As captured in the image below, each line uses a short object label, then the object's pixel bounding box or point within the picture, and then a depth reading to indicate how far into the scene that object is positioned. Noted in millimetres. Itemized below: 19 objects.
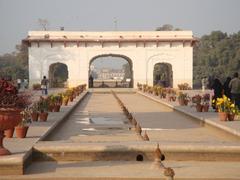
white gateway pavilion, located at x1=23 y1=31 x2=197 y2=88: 44125
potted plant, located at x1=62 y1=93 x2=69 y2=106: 22894
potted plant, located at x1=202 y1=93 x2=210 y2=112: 18250
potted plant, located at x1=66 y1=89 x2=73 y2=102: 25444
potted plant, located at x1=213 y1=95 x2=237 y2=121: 14273
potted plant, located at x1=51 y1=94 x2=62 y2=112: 18369
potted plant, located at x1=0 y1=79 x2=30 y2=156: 7671
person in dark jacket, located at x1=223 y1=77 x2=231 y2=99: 18016
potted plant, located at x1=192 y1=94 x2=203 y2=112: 18234
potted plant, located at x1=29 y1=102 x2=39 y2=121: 14406
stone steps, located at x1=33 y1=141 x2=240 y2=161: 8602
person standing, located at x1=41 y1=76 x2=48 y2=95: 31797
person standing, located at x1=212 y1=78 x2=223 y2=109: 17969
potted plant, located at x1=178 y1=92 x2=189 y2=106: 22250
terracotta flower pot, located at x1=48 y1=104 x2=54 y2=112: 17088
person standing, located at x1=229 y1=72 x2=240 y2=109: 16953
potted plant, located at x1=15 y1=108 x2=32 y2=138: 10312
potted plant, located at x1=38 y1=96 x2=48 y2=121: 14523
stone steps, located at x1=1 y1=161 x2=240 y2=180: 7301
